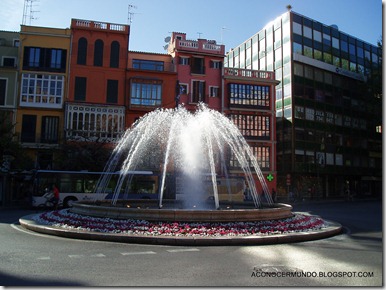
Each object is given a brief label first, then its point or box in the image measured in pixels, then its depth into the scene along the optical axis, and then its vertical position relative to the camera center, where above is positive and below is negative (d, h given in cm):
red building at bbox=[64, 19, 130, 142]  3472 +981
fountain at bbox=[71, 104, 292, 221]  1157 +97
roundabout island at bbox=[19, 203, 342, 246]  990 -148
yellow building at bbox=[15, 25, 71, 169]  3422 +828
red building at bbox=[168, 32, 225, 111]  3981 +1247
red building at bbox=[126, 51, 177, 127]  3688 +973
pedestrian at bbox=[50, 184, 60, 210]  2117 -124
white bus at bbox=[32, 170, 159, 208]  2414 -68
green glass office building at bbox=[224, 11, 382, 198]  4431 +1027
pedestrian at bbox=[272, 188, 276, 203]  3681 -141
